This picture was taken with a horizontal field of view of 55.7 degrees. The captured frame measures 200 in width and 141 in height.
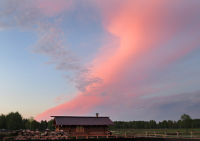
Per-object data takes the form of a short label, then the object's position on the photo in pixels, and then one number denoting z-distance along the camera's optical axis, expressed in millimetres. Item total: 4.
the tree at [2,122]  92069
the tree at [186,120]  61594
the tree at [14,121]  88062
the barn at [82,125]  34656
